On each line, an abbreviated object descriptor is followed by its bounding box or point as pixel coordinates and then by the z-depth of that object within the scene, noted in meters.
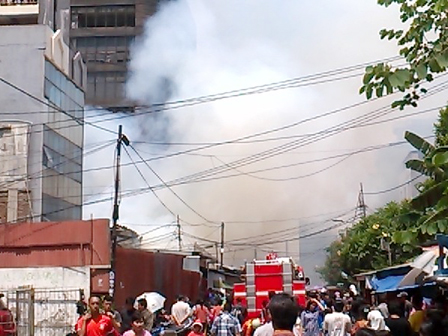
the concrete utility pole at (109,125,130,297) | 24.17
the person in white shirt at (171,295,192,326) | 17.17
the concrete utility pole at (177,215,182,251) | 56.66
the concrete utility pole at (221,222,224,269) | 54.82
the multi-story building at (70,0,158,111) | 74.75
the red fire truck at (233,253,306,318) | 21.61
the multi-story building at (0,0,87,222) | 37.88
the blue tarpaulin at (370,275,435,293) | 17.51
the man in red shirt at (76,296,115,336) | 10.77
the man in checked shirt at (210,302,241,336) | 12.87
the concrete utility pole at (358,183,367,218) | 57.09
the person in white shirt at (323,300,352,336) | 13.64
